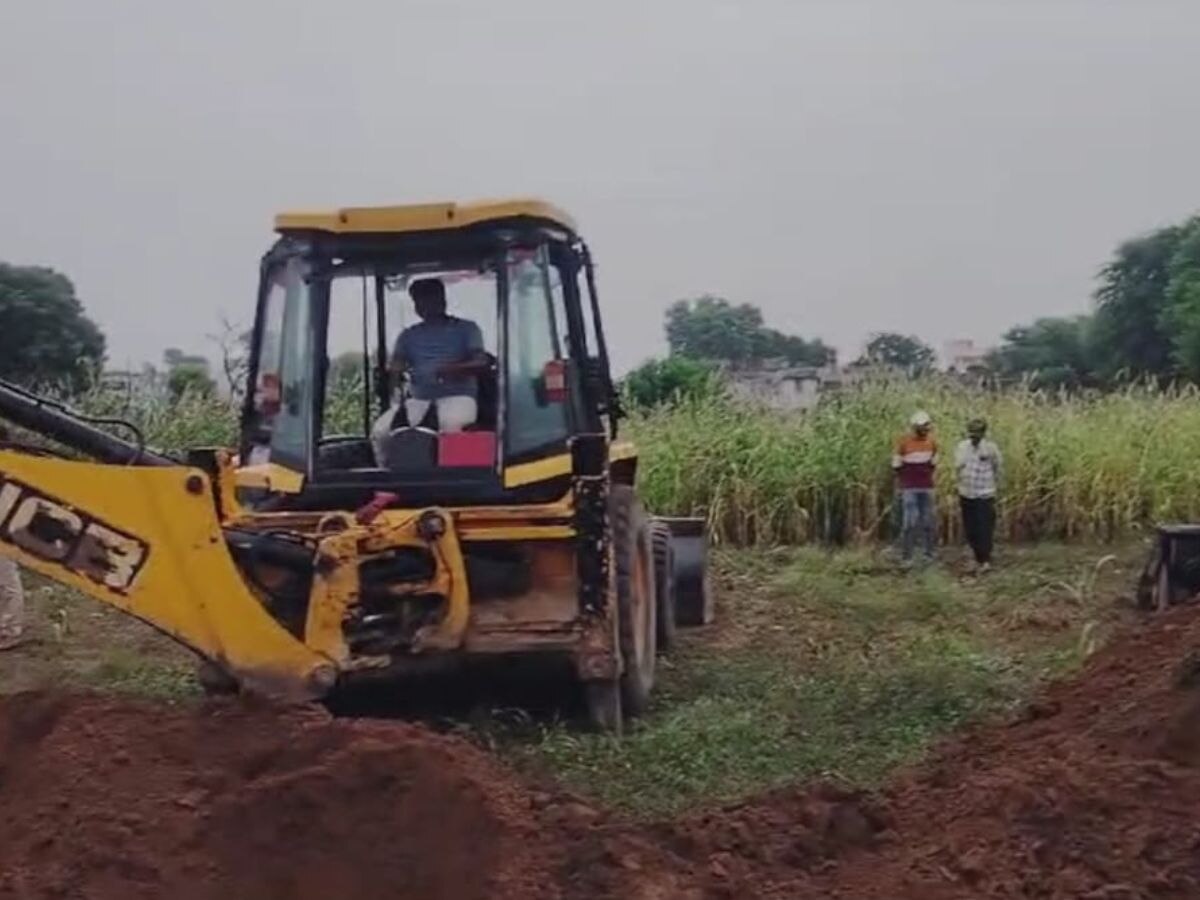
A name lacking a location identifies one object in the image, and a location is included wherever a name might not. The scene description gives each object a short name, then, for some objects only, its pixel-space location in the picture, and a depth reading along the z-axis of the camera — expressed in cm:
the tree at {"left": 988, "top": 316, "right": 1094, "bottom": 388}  3884
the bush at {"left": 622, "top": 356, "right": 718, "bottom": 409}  1872
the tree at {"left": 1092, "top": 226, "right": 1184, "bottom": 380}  3641
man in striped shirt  1362
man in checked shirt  1354
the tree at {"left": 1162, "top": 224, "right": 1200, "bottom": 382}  3155
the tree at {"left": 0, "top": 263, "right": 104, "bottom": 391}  2784
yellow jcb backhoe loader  634
